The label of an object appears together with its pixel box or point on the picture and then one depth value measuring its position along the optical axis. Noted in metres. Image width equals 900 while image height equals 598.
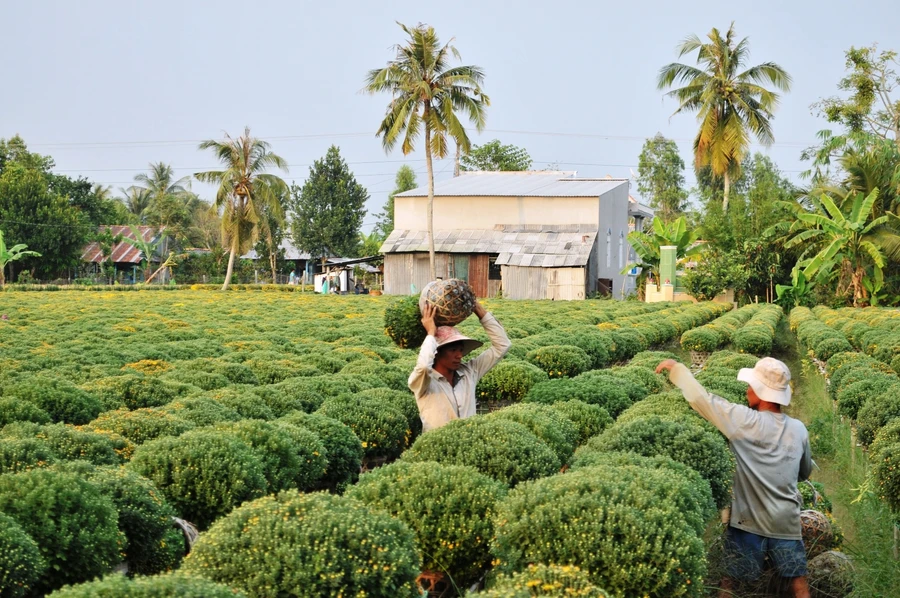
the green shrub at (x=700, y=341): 19.77
